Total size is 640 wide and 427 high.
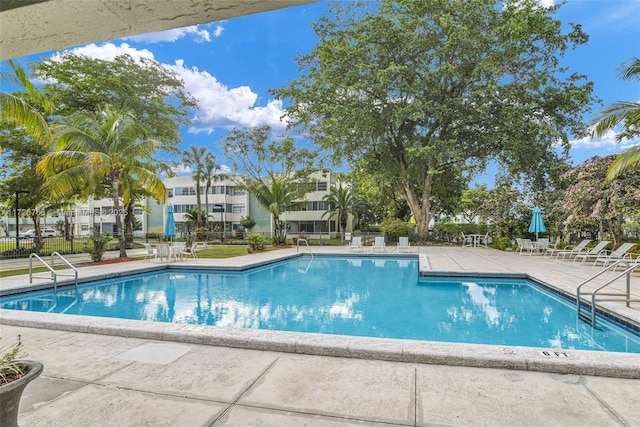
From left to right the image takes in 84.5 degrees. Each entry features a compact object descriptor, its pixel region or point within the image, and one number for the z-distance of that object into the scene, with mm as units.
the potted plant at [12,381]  2035
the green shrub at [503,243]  19453
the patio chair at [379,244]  19225
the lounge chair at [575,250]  13736
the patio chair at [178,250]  14945
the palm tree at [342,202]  33875
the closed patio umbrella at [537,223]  16266
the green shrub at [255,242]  19625
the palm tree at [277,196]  24047
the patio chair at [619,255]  10930
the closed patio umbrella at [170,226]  16698
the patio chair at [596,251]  12656
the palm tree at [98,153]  13047
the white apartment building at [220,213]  39969
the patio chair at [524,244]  16753
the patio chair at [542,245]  16109
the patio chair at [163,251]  14180
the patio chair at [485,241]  21716
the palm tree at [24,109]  7109
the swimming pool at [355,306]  6062
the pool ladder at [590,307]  5855
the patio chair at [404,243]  18734
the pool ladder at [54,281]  8655
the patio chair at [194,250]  16131
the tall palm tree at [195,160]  33656
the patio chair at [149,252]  14695
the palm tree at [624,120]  10375
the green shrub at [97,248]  14086
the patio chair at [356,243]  19686
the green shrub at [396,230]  24891
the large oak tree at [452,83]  19047
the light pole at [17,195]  15898
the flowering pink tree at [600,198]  11695
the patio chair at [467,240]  22594
